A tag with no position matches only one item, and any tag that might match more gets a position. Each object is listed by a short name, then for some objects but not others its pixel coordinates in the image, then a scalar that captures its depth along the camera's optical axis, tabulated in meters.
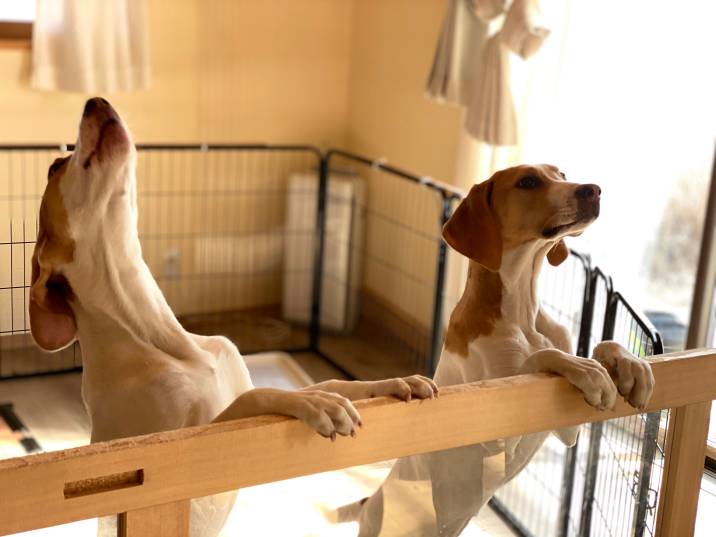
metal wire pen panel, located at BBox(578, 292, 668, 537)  1.54
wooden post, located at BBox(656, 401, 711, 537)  1.52
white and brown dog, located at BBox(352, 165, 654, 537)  1.39
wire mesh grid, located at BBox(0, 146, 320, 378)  4.32
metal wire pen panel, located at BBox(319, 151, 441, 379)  4.11
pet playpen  3.92
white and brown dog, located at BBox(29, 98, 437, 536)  1.41
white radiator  4.34
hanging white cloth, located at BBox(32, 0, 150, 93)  3.82
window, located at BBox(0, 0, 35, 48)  3.90
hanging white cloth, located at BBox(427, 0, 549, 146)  3.12
